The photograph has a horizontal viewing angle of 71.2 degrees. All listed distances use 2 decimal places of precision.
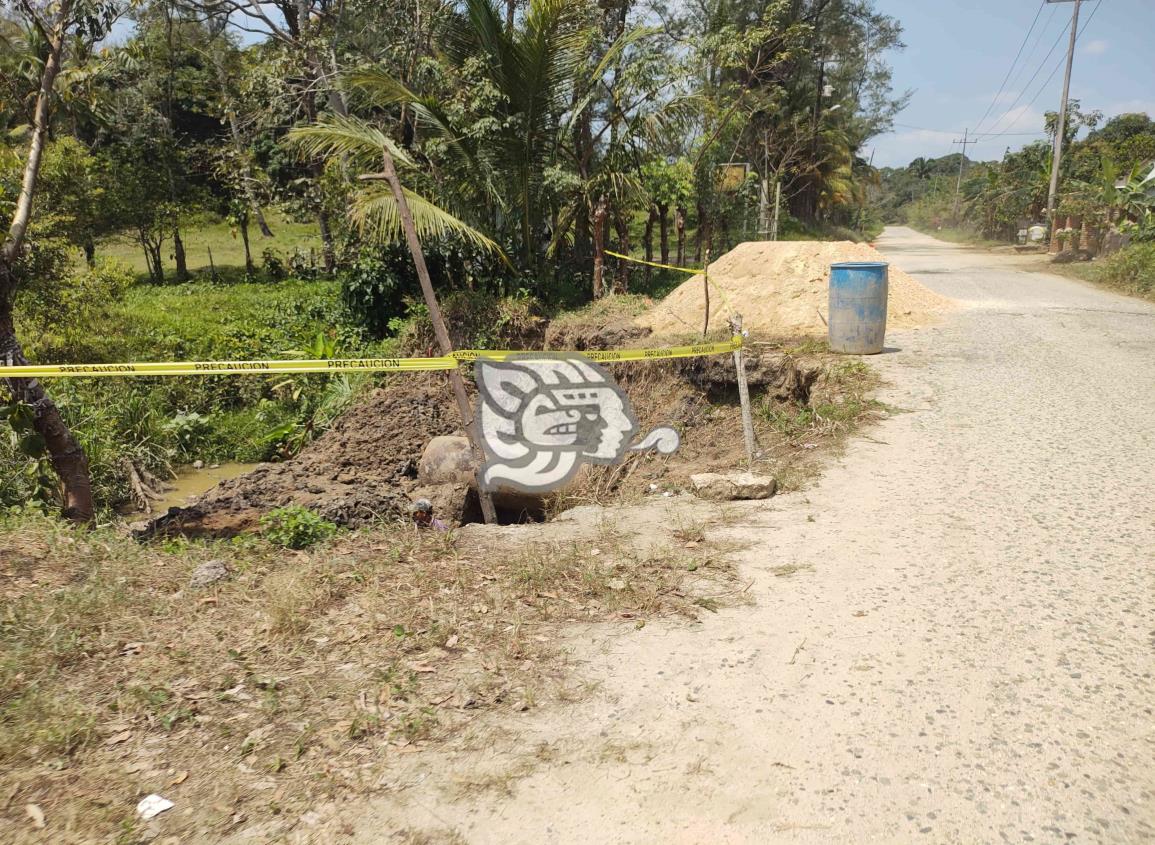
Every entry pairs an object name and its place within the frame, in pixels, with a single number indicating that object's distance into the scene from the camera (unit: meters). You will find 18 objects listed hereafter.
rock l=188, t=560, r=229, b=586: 4.31
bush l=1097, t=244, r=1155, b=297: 14.27
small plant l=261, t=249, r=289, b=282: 19.92
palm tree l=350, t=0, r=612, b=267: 11.12
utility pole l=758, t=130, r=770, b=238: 22.15
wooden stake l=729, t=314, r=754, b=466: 6.30
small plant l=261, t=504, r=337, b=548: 5.22
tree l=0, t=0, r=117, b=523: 5.34
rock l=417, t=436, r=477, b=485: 8.40
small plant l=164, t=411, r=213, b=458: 10.43
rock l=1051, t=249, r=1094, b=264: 21.44
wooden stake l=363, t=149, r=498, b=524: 6.64
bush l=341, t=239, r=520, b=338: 13.45
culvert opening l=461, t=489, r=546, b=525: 7.58
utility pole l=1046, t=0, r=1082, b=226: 25.40
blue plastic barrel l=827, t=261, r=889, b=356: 8.56
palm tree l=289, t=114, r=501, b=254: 9.91
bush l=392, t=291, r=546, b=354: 12.54
